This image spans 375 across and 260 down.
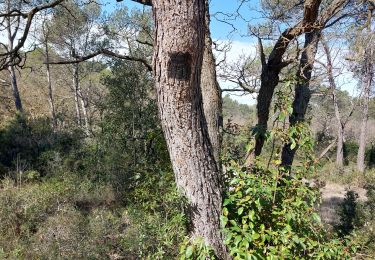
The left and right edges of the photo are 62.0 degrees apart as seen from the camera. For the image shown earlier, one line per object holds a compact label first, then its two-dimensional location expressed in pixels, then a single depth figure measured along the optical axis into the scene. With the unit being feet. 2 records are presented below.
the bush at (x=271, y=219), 6.78
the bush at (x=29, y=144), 30.25
